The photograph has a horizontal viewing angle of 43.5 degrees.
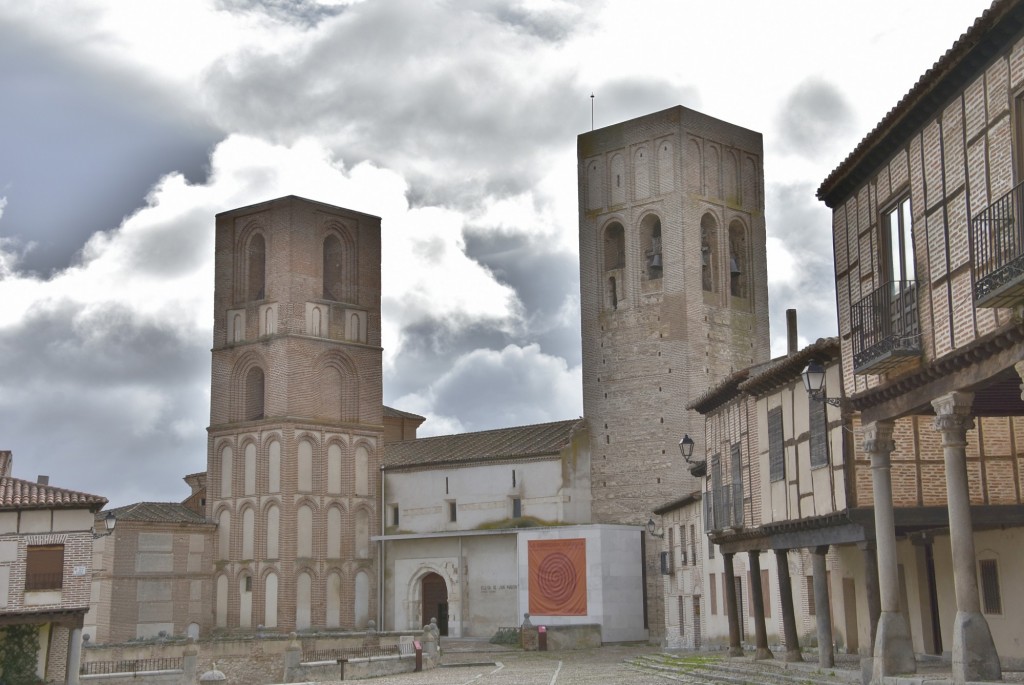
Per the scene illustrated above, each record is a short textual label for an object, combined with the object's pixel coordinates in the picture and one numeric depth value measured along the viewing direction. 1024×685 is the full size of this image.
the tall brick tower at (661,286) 47.59
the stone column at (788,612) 23.23
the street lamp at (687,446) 28.80
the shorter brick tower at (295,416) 50.97
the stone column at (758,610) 24.95
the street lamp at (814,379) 17.98
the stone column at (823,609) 20.80
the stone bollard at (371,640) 40.31
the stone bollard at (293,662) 32.19
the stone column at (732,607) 27.72
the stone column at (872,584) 19.23
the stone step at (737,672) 19.52
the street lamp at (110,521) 29.00
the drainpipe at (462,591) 48.12
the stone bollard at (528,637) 41.22
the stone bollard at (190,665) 31.12
